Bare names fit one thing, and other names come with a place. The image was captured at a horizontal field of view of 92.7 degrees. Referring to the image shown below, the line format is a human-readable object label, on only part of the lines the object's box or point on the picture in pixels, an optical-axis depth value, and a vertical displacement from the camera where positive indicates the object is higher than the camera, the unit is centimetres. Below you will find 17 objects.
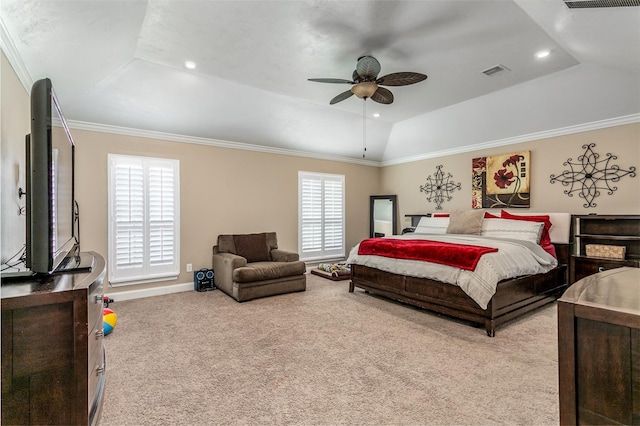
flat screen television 130 +13
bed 310 -67
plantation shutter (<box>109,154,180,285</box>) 419 -5
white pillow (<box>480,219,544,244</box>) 410 -21
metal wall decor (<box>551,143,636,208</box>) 402 +53
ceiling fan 292 +132
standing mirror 685 -1
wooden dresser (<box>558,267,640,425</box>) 84 -42
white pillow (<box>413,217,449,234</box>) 519 -19
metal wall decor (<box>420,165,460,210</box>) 589 +54
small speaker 466 -100
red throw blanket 320 -44
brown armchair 413 -75
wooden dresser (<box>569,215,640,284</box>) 376 -33
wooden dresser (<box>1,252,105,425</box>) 108 -51
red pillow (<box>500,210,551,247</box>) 418 -12
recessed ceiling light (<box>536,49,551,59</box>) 319 +170
